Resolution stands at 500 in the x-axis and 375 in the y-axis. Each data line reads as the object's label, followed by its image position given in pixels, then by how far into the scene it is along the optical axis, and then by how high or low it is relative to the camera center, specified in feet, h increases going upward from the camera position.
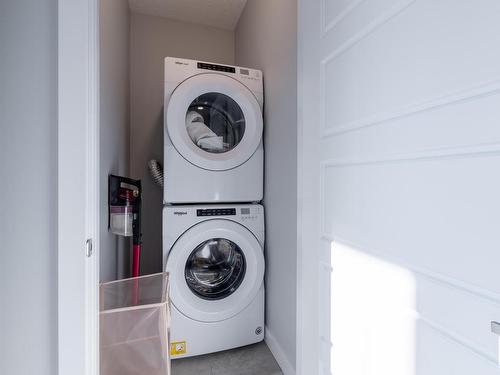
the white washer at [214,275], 5.18 -1.83
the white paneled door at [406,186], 1.70 +0.02
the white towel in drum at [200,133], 5.81 +1.16
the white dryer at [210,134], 5.39 +1.11
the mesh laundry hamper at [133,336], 3.63 -2.05
